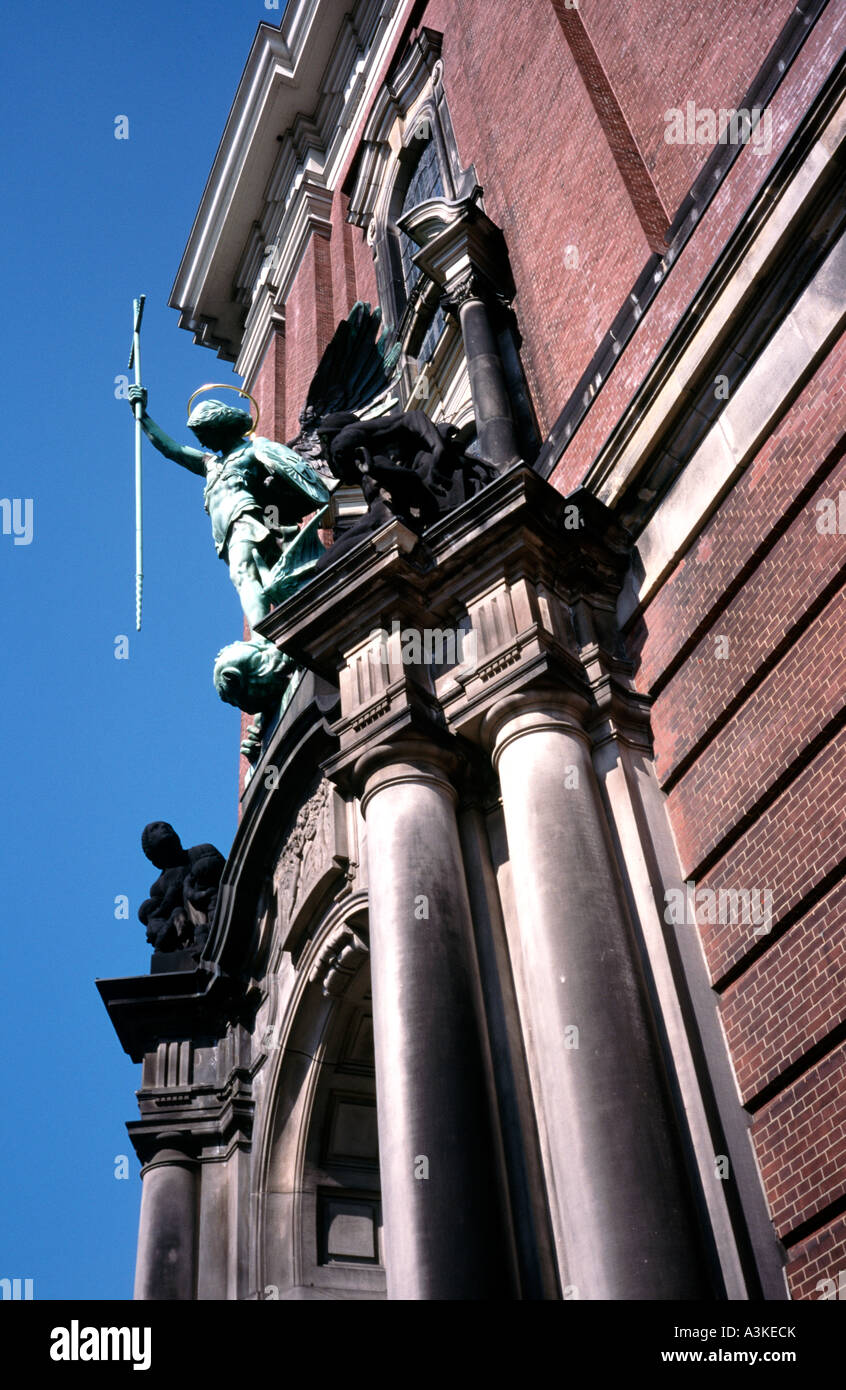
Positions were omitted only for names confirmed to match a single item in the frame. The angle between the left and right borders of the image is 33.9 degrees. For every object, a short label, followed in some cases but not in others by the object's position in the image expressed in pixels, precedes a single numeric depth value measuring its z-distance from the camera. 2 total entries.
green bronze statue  12.96
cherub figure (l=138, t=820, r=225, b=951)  12.52
